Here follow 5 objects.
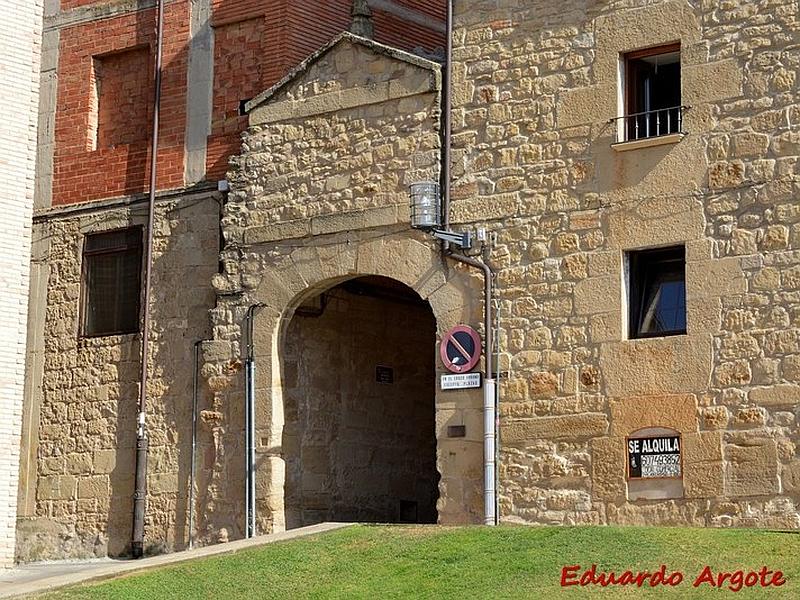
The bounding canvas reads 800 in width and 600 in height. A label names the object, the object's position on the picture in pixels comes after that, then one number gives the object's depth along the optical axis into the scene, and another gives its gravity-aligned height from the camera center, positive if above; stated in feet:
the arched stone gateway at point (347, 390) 59.77 +3.47
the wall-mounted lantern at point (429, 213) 59.26 +9.54
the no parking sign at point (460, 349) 58.70 +4.59
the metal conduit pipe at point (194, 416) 64.75 +2.28
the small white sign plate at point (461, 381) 58.40 +3.42
